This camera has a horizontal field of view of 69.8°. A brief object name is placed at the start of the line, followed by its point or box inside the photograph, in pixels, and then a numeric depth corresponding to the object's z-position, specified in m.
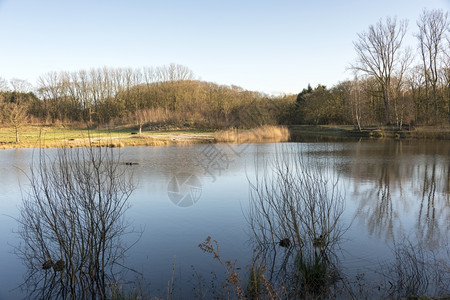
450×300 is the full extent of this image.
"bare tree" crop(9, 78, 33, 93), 50.80
